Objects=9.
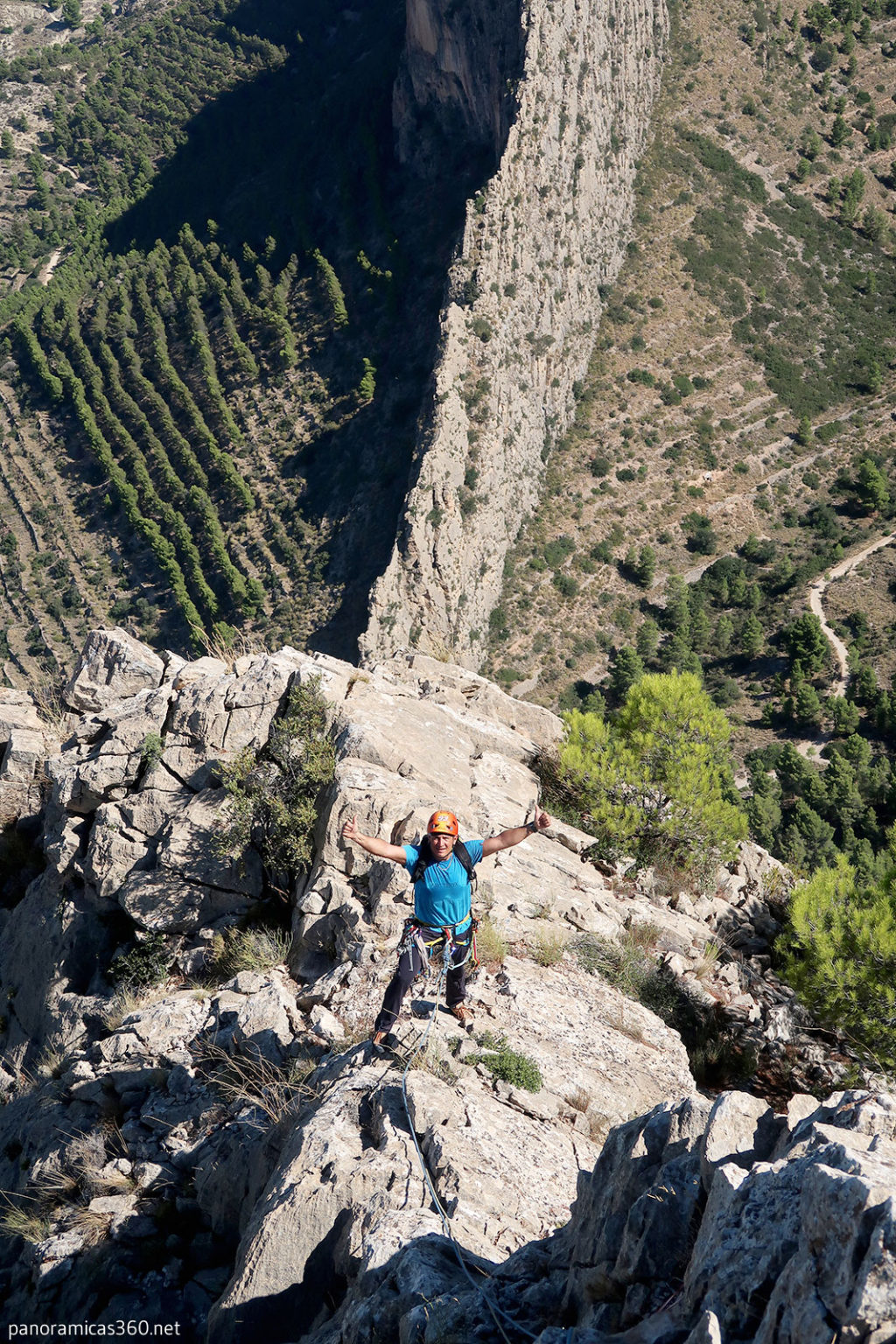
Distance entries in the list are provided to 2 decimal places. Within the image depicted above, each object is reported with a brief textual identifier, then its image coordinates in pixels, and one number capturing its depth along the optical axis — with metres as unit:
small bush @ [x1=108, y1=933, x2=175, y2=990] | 12.43
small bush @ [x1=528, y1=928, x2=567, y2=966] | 11.31
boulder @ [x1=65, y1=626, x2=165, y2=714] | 16.92
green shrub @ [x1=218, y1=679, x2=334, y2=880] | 12.56
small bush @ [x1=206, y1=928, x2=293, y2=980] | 11.66
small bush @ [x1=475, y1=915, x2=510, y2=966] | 10.78
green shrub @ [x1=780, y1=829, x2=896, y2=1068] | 14.31
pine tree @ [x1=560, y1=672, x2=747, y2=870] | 17.09
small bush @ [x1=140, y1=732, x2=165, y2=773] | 14.05
